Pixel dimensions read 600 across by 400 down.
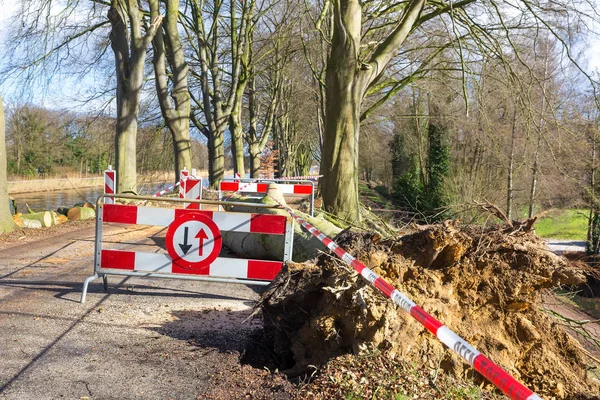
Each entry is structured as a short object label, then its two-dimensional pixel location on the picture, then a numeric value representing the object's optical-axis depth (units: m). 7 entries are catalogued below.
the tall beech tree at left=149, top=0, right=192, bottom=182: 18.48
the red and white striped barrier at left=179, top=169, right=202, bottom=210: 11.08
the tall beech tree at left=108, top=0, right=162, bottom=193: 15.78
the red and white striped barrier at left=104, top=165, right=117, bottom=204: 12.05
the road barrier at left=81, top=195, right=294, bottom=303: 5.73
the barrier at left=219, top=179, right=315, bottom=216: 11.07
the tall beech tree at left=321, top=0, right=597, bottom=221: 10.73
